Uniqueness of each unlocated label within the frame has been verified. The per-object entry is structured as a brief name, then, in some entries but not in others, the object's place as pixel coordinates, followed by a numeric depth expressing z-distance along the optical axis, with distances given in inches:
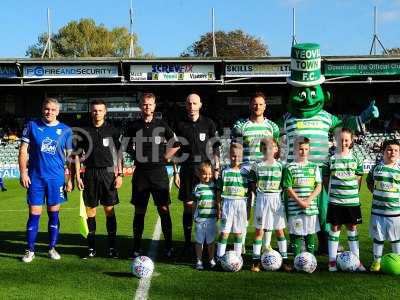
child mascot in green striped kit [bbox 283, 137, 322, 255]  225.1
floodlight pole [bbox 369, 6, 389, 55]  1101.1
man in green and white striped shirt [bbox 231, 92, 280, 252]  245.1
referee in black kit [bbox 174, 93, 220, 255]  253.9
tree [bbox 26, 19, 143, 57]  2348.7
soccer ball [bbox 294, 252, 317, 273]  219.6
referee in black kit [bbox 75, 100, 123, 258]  254.2
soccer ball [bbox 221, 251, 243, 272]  222.7
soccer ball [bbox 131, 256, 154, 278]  215.9
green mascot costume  247.6
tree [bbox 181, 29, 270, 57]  2183.6
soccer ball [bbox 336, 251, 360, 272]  221.9
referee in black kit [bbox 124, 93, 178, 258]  251.1
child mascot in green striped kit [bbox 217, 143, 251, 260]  228.2
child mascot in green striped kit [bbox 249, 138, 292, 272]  228.2
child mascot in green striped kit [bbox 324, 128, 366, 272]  223.9
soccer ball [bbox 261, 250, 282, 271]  224.4
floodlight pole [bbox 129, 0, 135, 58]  1122.7
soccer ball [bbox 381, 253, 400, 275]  217.2
